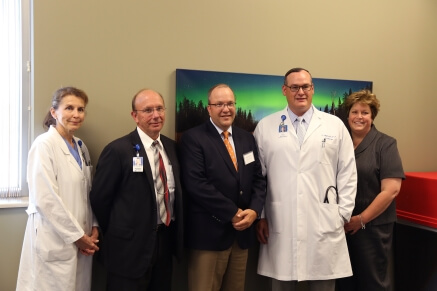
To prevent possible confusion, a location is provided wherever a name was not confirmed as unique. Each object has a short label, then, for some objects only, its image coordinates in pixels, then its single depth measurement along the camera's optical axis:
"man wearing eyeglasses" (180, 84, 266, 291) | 2.29
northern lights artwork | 2.73
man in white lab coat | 2.41
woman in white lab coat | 2.02
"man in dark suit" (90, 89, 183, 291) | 2.14
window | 2.51
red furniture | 2.96
